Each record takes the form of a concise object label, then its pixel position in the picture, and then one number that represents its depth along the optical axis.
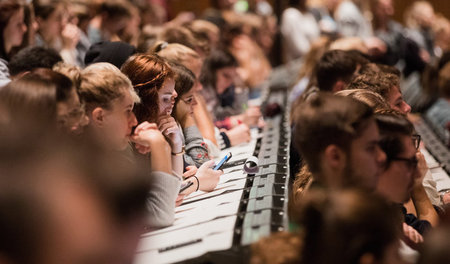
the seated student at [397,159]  4.11
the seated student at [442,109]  9.98
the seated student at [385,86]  6.14
